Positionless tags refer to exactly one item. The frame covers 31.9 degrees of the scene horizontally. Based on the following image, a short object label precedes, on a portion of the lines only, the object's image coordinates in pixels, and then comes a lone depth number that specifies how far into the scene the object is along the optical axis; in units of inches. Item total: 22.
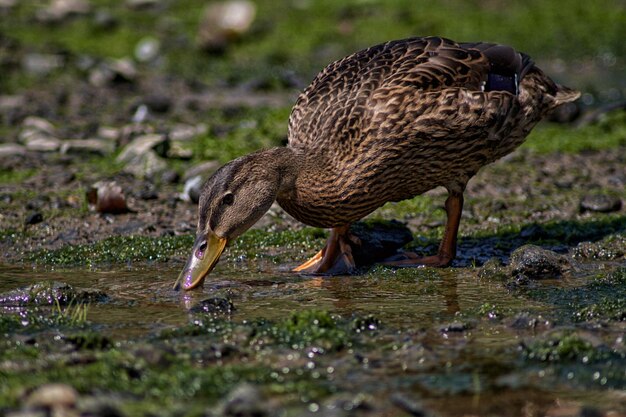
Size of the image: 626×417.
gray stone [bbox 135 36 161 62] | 690.8
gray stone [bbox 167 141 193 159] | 440.5
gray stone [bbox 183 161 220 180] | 402.0
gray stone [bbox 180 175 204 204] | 380.8
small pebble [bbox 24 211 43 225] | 361.7
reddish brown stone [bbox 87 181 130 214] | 367.9
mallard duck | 291.1
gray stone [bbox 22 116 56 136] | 492.8
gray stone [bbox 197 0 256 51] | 711.1
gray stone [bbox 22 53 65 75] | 629.0
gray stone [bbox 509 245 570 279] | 290.0
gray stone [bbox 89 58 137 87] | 606.5
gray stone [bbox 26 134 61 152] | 461.5
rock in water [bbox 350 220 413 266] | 321.1
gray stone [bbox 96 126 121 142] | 482.6
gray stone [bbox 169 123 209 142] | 477.1
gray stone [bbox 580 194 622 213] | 373.1
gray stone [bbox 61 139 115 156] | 458.6
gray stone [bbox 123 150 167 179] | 420.5
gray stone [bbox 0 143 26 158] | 447.8
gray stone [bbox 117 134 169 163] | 434.3
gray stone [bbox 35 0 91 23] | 752.3
